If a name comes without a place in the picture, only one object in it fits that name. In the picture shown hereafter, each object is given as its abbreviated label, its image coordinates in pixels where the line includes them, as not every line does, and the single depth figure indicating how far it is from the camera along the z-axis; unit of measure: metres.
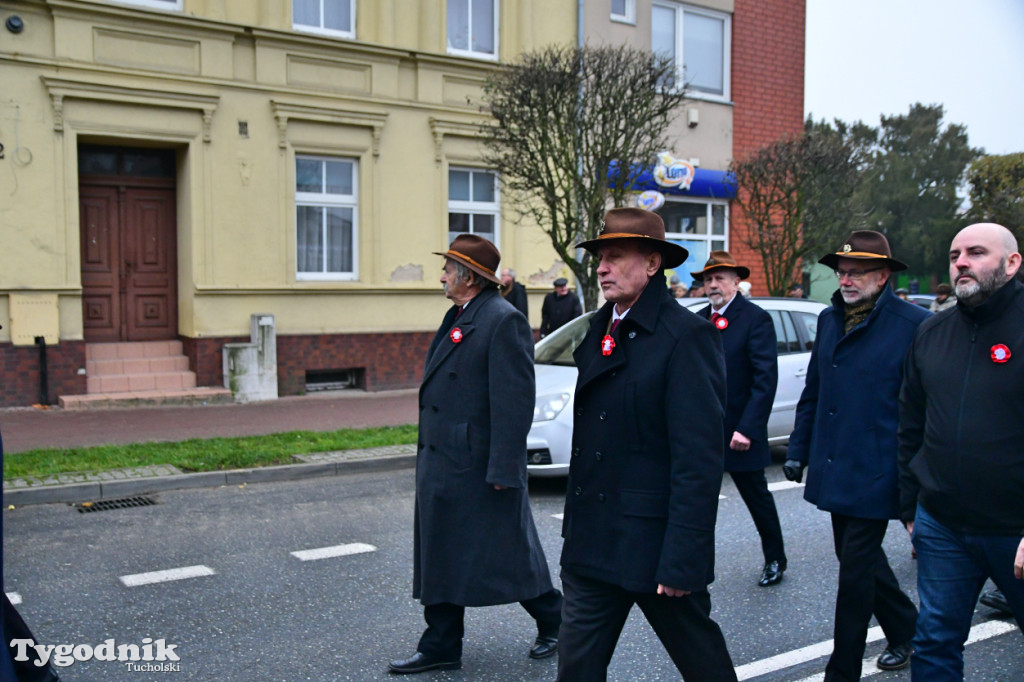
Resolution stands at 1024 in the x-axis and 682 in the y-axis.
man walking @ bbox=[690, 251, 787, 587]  5.81
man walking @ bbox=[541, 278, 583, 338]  14.54
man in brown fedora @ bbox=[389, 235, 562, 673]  4.30
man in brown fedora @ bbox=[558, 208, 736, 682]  3.07
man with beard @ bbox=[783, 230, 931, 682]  4.08
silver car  8.16
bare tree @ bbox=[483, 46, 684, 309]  12.24
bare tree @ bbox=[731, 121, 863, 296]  17.19
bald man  3.37
